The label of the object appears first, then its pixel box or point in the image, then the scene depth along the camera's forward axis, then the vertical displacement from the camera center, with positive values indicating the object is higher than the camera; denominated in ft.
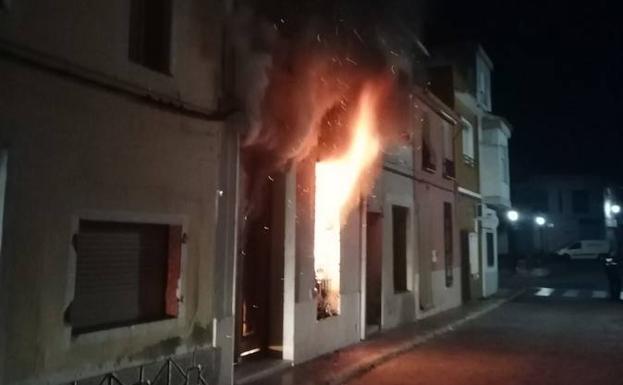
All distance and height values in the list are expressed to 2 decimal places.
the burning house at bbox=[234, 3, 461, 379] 30.25 +3.52
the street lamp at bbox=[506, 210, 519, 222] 92.57 +6.69
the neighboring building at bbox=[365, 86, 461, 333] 43.62 +2.43
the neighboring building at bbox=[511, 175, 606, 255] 187.11 +16.51
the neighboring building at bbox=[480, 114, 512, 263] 77.05 +11.95
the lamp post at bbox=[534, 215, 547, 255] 151.17 +6.62
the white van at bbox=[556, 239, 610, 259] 154.40 +2.61
